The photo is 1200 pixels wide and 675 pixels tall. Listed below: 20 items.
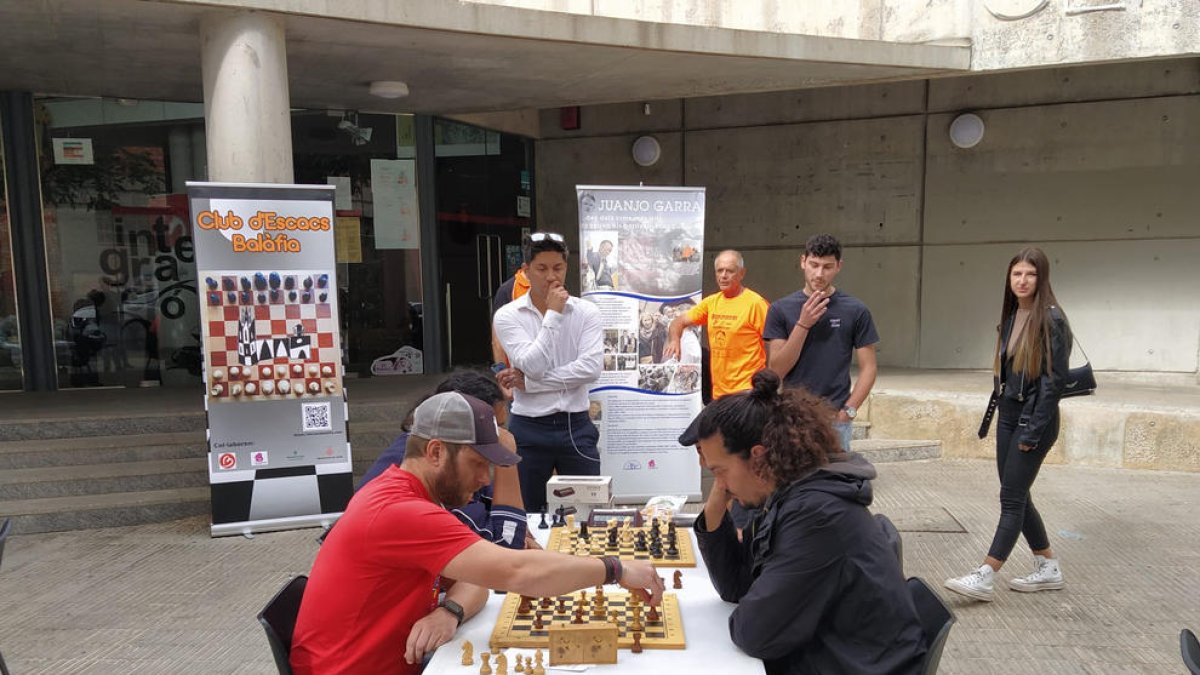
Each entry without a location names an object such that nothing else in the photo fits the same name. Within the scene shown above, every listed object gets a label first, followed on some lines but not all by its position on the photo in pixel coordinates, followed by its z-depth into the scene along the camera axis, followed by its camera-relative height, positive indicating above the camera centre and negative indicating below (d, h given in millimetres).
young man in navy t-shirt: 3811 -415
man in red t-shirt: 1713 -707
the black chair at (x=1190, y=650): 1635 -893
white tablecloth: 1662 -916
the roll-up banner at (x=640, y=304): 5137 -283
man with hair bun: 1683 -668
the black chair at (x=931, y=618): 1695 -894
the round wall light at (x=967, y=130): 7719 +1363
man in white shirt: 3627 -592
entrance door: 8477 +469
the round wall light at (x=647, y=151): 8969 +1369
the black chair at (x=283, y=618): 1814 -921
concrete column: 4691 +1120
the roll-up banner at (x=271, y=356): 4535 -570
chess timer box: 2828 -878
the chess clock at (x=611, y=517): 2609 -915
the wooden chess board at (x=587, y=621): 1777 -908
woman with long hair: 3416 -639
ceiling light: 6539 +1572
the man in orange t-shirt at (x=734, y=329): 4605 -414
